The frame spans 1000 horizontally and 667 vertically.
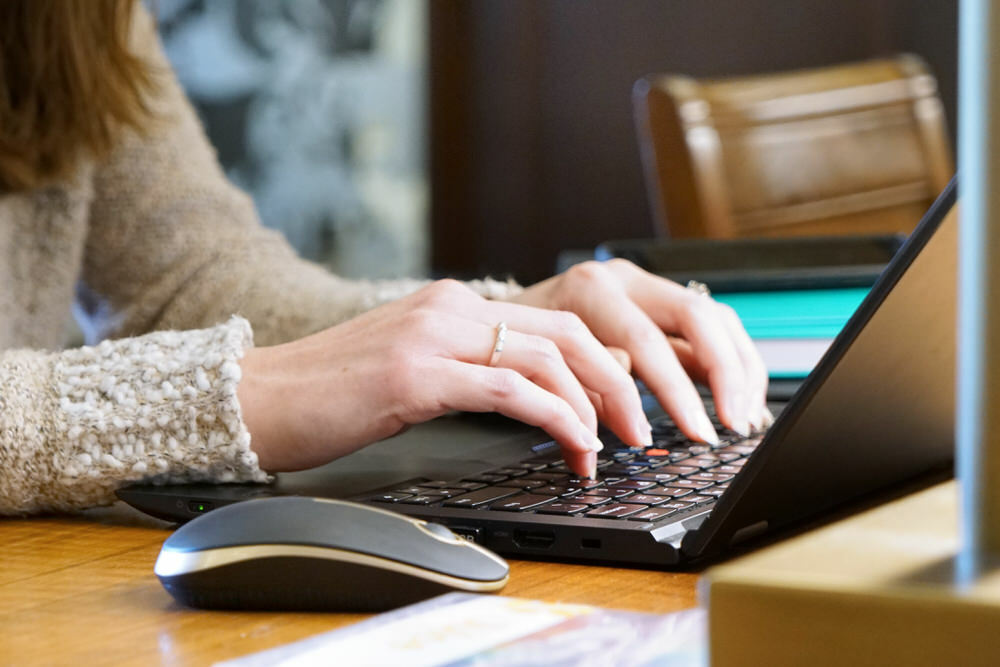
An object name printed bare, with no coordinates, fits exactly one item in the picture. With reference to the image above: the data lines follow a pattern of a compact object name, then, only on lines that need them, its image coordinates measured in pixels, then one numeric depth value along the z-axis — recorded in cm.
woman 109
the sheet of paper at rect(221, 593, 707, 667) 87
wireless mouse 94
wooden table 92
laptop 97
